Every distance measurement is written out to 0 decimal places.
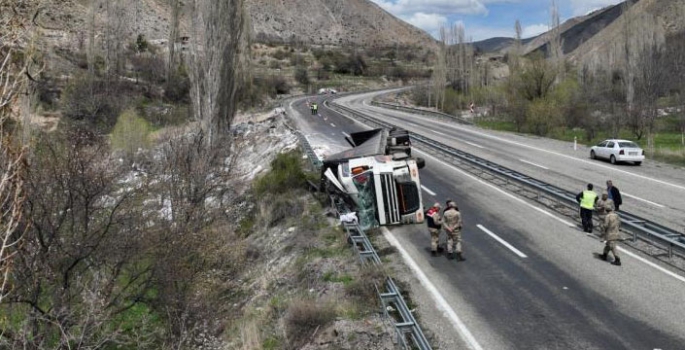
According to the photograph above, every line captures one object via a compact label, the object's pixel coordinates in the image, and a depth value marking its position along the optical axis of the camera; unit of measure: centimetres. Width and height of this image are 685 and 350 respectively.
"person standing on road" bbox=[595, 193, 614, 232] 1593
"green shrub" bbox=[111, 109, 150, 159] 3884
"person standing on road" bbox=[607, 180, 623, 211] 1798
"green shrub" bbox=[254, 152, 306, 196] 2352
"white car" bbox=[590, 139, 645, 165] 2852
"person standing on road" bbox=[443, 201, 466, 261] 1430
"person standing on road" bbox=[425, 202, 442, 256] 1459
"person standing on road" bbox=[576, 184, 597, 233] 1630
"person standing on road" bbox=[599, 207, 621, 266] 1384
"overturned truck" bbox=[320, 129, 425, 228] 1678
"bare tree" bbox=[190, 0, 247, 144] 3269
